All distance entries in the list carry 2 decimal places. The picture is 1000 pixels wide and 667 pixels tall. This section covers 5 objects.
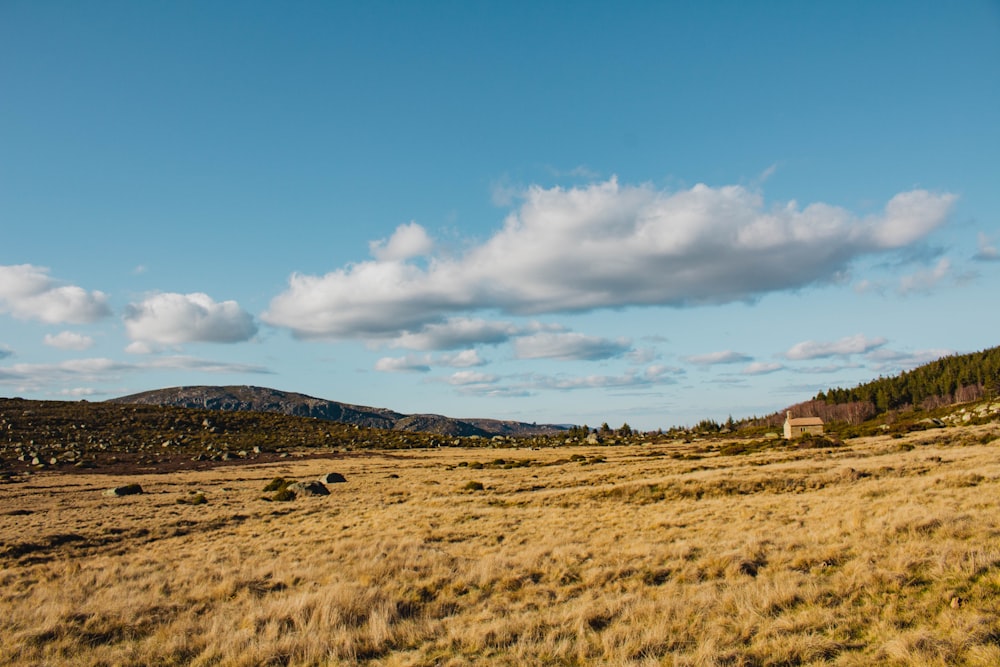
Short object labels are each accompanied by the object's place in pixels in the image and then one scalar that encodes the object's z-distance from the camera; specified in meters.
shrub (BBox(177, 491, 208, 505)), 34.78
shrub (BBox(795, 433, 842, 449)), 52.81
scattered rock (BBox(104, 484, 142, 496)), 40.22
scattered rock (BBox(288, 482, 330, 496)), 37.84
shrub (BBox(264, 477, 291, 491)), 41.50
